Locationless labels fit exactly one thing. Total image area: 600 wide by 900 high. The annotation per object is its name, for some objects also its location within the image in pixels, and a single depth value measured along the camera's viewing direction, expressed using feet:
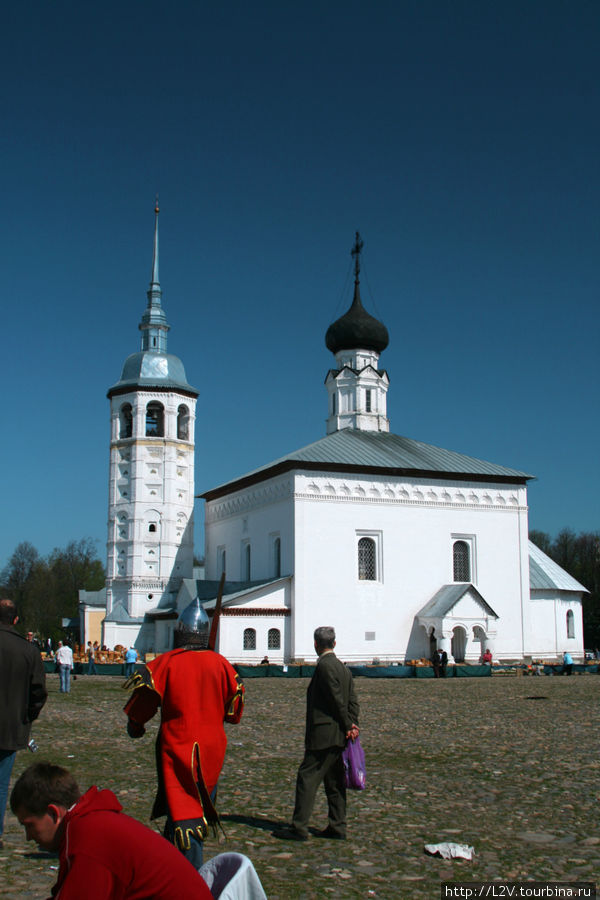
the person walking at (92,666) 113.50
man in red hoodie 9.94
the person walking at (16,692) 20.56
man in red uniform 16.80
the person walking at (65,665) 75.27
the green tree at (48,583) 240.32
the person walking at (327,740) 23.35
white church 125.70
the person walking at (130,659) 105.86
